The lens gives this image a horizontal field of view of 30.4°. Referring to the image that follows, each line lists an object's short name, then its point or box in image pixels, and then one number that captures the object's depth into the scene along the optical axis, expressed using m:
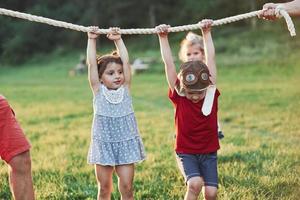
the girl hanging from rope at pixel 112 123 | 4.25
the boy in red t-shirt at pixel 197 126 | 4.18
